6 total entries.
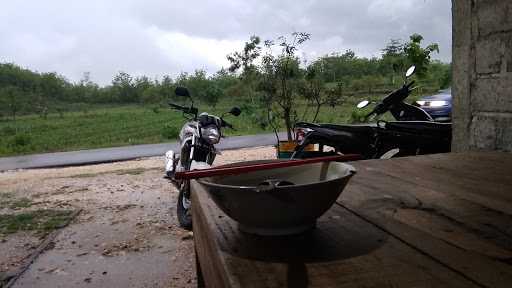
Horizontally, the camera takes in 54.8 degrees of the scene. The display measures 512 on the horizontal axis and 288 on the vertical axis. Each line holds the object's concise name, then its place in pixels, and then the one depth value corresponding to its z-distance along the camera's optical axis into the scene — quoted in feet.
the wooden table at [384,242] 1.97
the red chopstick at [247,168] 2.30
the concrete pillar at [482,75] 6.17
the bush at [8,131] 53.36
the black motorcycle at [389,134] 8.42
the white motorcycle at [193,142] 11.57
